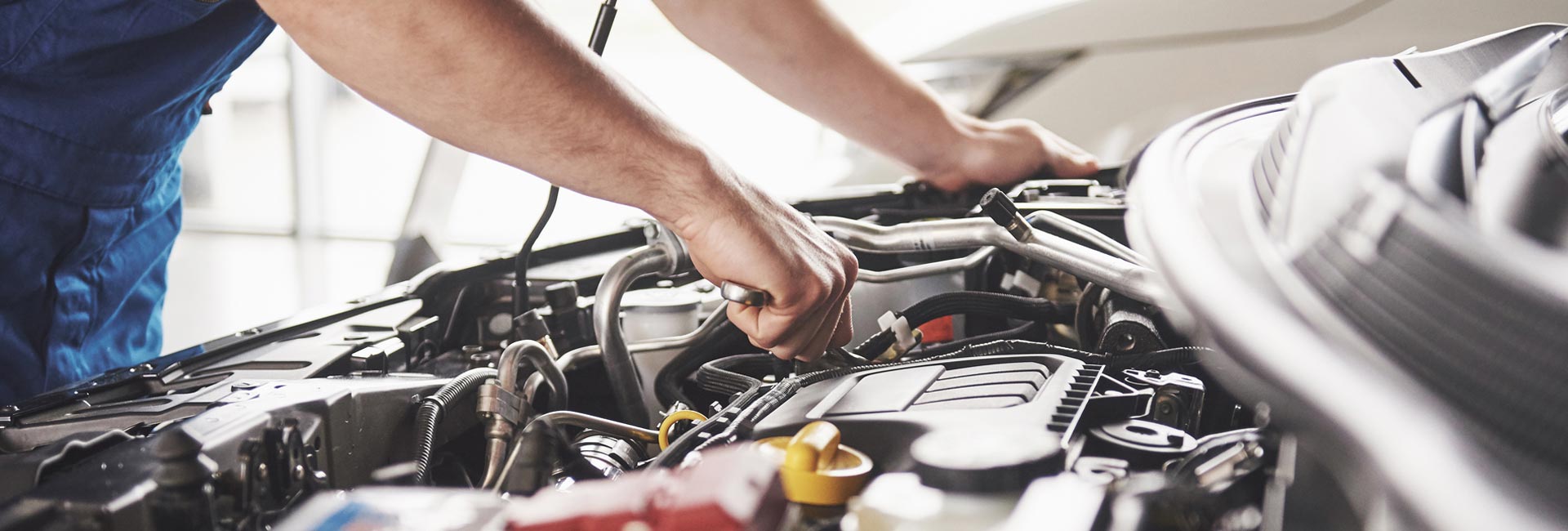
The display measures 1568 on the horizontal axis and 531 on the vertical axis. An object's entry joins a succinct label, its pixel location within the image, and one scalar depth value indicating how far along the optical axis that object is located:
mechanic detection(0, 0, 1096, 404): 0.66
